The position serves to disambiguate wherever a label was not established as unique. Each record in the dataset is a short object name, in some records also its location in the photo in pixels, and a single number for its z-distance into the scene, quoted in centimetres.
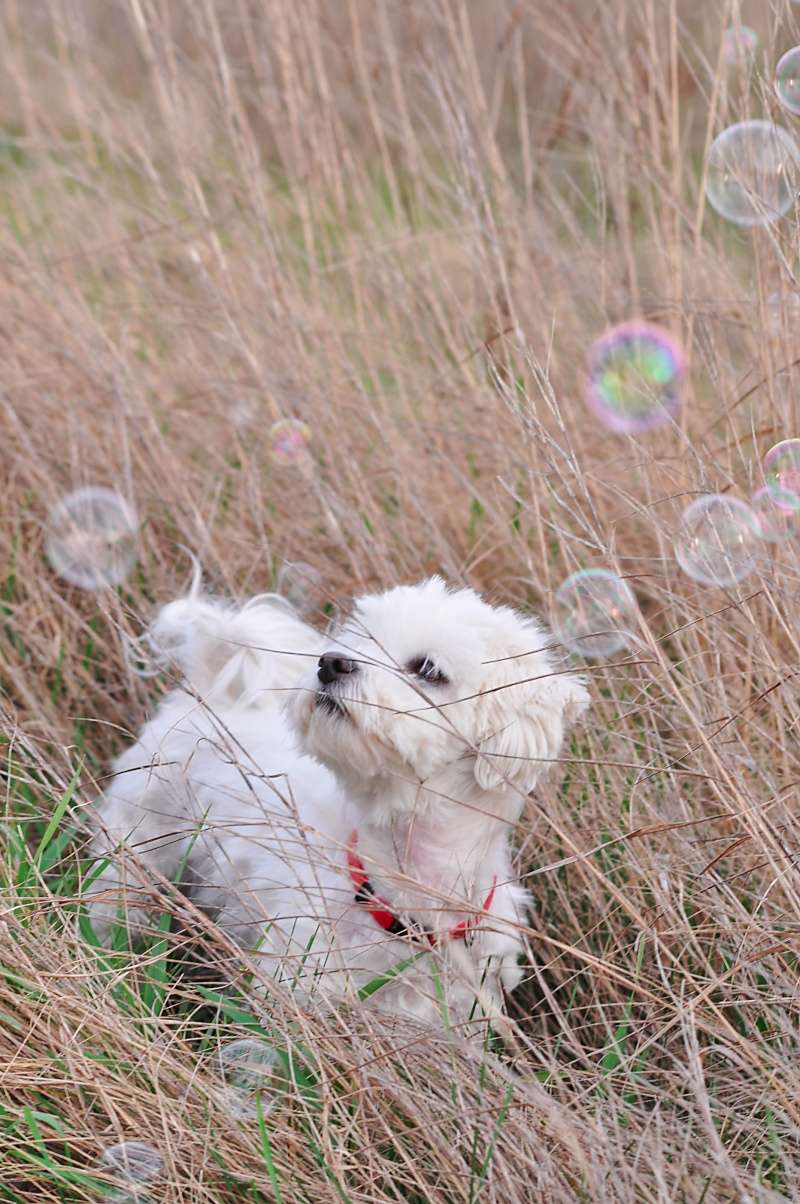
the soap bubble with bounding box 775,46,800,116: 239
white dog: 211
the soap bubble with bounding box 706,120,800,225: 234
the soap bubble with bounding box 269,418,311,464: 344
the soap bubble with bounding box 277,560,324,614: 323
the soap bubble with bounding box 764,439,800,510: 228
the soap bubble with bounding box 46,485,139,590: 332
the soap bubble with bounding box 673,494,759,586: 214
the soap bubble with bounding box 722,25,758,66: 271
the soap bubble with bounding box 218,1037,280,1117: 185
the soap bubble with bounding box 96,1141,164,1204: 174
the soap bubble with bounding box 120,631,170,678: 245
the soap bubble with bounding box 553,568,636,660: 230
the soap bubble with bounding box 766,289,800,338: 276
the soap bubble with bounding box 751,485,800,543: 226
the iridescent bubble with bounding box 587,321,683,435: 332
